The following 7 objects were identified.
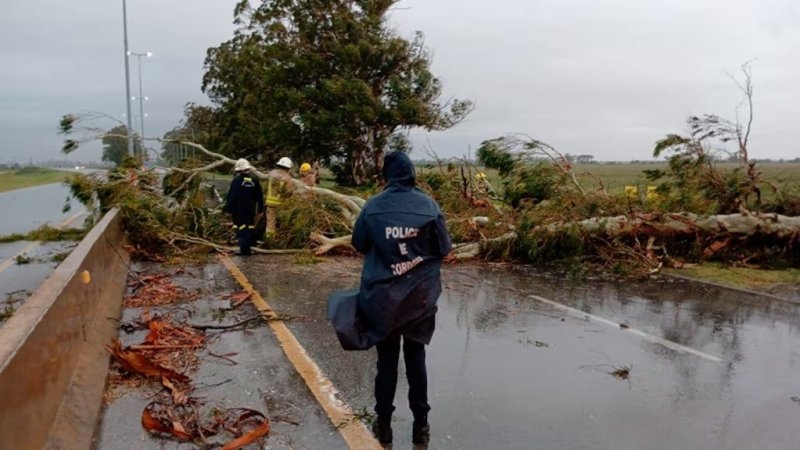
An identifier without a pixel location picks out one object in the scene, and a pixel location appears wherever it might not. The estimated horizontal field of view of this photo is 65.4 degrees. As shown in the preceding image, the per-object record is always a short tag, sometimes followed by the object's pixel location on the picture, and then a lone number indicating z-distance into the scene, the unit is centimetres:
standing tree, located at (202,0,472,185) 2914
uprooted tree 1061
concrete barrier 284
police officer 367
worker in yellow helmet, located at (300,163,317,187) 1276
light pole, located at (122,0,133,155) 2896
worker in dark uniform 1097
